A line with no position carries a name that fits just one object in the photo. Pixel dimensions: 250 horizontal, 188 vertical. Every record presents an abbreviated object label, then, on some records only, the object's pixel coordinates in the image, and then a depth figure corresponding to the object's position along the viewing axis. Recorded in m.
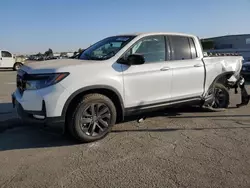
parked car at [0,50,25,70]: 26.36
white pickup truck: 4.62
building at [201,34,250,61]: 50.31
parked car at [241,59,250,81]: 14.29
